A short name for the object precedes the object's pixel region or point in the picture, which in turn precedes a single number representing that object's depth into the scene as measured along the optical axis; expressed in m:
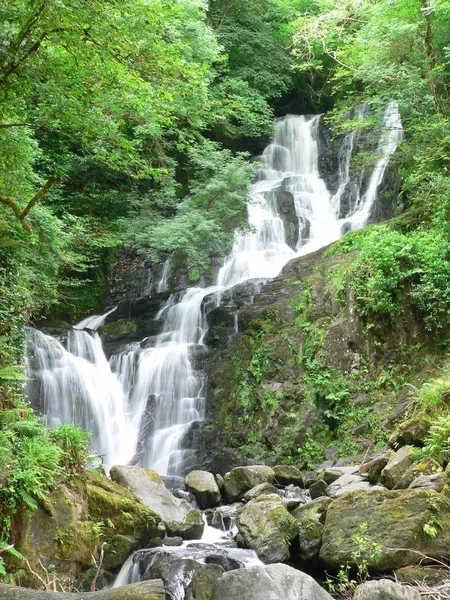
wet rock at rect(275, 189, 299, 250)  18.26
